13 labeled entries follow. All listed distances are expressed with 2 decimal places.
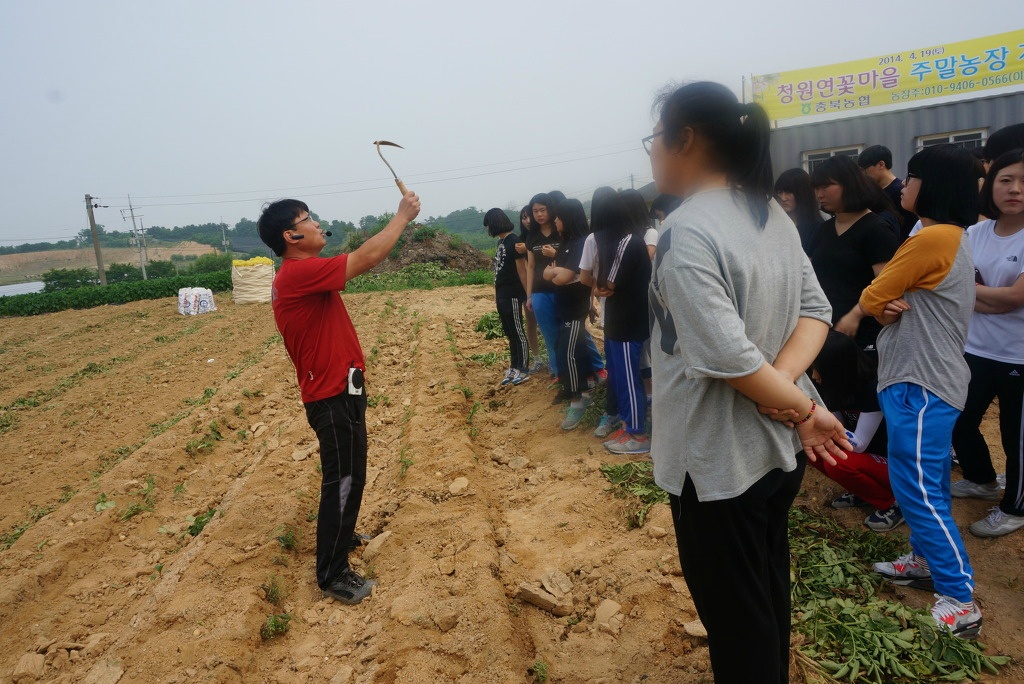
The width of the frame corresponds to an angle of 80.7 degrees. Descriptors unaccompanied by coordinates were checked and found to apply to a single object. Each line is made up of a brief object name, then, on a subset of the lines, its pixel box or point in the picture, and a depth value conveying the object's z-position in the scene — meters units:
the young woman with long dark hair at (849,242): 2.91
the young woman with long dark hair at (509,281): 6.14
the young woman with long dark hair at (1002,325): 2.56
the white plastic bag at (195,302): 16.97
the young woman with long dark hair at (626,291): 4.00
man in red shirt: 2.96
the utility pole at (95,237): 29.12
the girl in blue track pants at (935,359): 2.21
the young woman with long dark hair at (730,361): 1.35
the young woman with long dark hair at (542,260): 5.30
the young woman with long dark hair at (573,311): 4.92
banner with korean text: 12.67
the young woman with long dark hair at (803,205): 3.60
